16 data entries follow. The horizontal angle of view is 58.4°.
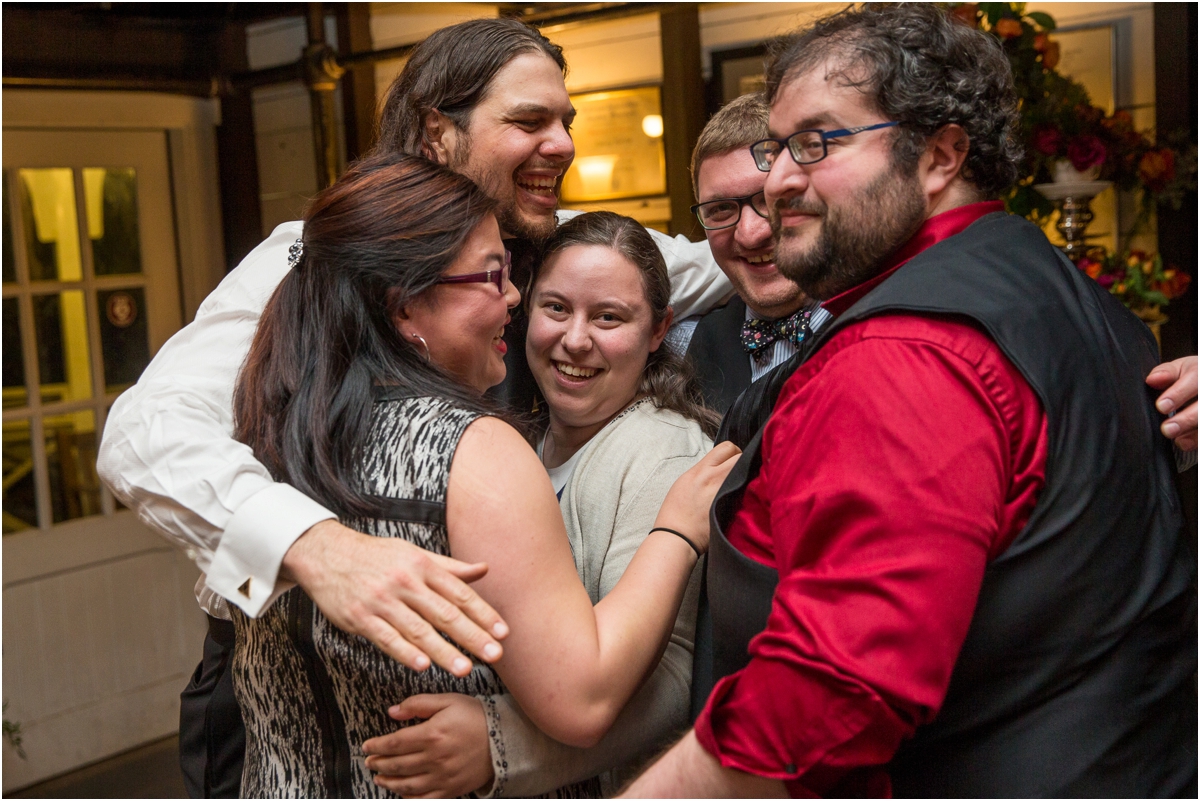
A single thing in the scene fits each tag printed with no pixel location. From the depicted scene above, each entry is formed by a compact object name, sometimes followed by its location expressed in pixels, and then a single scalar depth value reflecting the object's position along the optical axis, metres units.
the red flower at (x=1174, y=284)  2.98
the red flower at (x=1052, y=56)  3.04
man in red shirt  1.06
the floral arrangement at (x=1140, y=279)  2.97
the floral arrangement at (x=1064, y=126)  3.01
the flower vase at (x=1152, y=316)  3.03
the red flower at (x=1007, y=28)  2.99
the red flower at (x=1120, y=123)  3.03
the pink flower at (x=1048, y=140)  3.00
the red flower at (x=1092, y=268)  3.02
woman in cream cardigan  1.33
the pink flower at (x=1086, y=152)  2.98
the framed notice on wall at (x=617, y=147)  4.04
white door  4.34
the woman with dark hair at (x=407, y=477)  1.26
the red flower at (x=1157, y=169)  3.05
